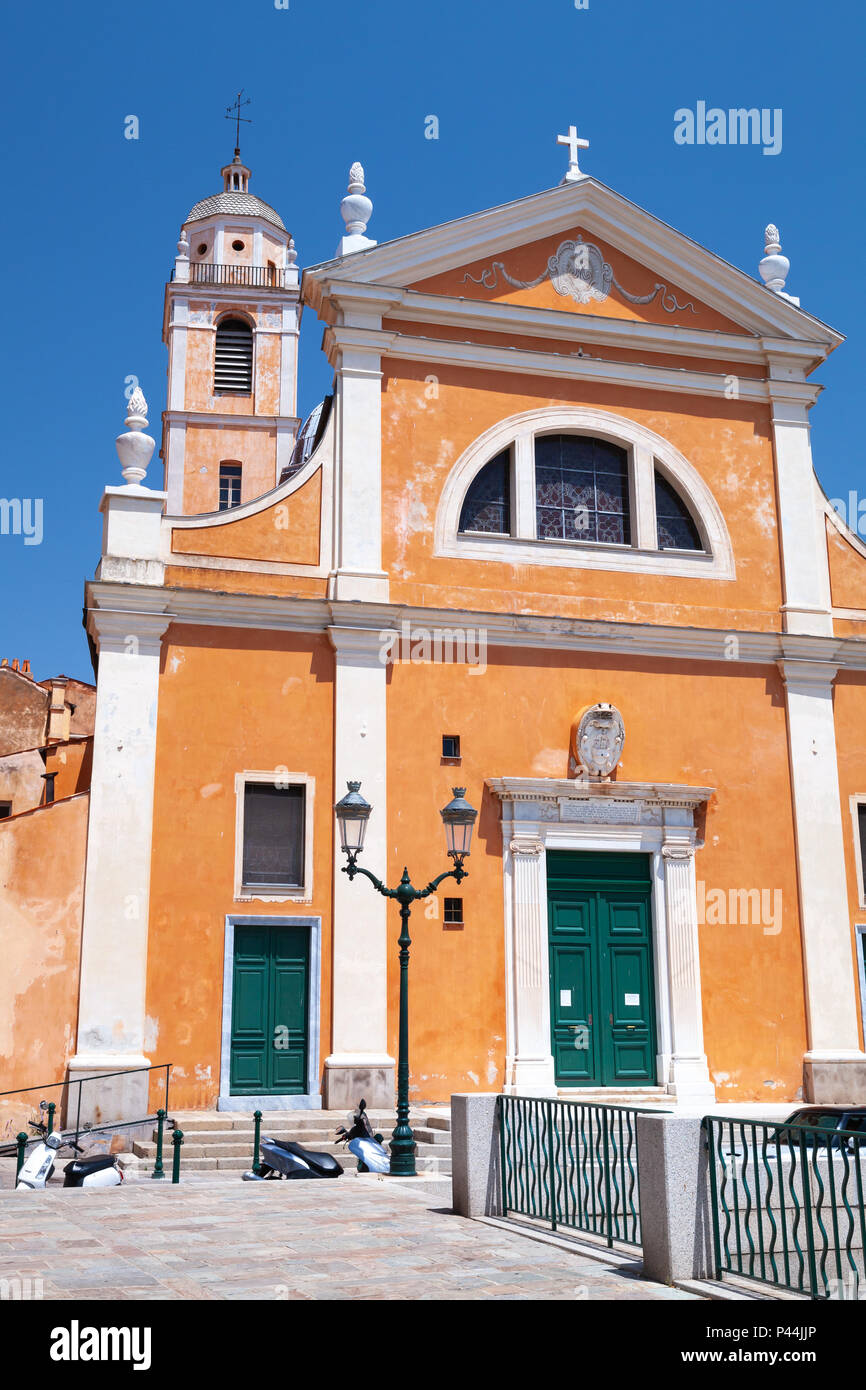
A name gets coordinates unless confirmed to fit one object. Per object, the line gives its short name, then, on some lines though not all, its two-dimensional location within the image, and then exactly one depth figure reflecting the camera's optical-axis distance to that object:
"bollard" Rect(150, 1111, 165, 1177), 13.72
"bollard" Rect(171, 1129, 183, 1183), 12.91
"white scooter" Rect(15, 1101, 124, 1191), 13.67
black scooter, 13.90
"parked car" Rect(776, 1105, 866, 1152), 14.21
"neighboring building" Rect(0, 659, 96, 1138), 16.02
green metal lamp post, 13.45
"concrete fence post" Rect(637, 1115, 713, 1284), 7.71
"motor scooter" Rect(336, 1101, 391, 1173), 14.01
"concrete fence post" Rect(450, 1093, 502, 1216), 10.43
